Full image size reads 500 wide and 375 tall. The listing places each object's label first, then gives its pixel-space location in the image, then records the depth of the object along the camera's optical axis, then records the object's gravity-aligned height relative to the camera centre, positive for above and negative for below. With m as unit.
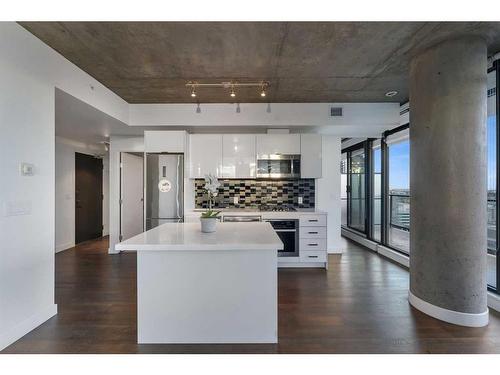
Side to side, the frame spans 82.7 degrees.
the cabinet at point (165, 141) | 4.84 +0.79
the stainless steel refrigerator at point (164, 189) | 4.91 -0.03
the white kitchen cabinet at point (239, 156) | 4.98 +0.55
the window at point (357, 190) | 6.70 -0.08
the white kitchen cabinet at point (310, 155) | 4.97 +0.56
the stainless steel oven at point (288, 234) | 4.60 -0.76
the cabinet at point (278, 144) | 4.96 +0.76
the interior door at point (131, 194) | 5.79 -0.15
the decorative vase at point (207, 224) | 2.64 -0.34
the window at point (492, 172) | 2.98 +0.16
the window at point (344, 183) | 7.80 +0.10
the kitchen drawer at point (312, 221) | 4.59 -0.54
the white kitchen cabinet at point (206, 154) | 4.98 +0.58
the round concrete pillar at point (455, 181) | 2.59 +0.06
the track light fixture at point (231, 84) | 3.75 +1.38
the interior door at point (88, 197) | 6.59 -0.24
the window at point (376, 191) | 5.90 -0.08
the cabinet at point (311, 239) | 4.59 -0.84
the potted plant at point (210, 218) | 2.65 -0.29
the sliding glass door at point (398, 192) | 5.03 -0.09
